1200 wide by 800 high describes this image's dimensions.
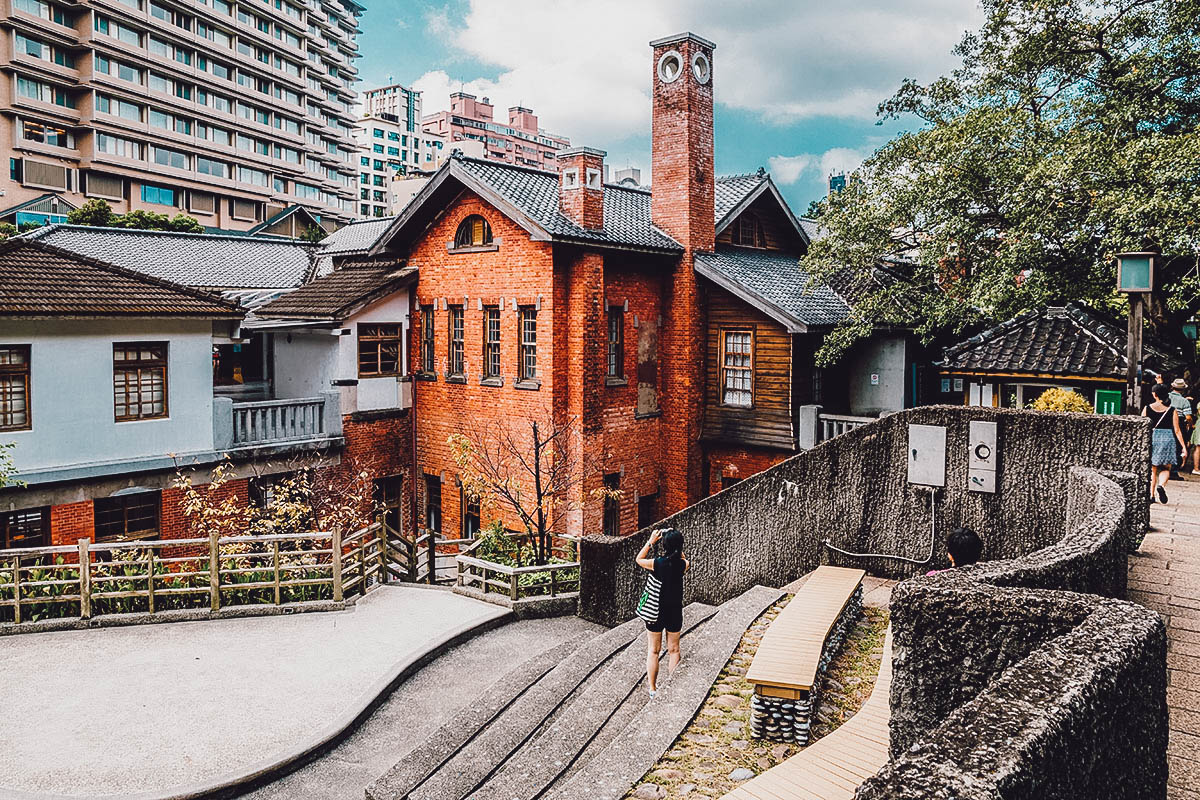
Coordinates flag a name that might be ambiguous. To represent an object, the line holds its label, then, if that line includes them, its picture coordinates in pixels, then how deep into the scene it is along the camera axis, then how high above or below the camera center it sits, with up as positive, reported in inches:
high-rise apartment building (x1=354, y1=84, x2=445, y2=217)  4165.8 +1154.0
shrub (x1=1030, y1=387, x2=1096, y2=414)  587.9 -22.3
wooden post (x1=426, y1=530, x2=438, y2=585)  661.3 -145.6
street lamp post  454.6 +42.7
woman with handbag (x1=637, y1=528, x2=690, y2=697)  351.3 -96.8
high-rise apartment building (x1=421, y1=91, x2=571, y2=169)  4490.7 +1320.5
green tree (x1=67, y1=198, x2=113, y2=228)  1647.4 +307.7
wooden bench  275.6 -100.2
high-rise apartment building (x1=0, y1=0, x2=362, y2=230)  2039.9 +735.5
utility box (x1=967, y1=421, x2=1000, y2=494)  415.2 -43.7
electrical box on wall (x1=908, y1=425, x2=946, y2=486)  430.6 -43.7
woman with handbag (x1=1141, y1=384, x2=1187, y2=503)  442.0 -33.8
